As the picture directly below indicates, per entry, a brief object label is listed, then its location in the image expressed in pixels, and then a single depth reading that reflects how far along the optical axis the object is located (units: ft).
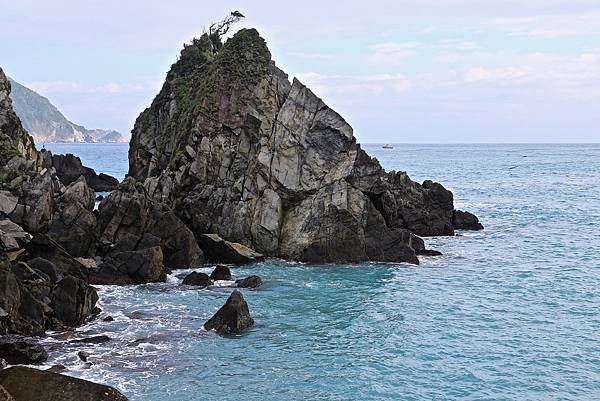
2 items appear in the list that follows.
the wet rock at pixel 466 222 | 208.95
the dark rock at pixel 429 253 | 165.89
